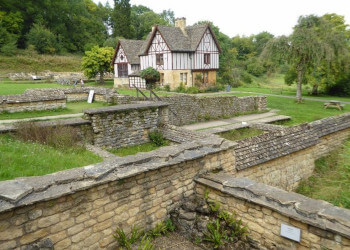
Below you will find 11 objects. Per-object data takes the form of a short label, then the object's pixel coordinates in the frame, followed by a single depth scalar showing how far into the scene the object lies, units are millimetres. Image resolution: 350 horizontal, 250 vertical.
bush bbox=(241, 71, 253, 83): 44281
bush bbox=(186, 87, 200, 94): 30062
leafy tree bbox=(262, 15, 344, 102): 20312
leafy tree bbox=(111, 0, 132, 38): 54500
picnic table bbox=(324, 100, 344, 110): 19694
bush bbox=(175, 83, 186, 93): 30322
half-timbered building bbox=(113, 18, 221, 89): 31328
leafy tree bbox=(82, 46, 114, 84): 35875
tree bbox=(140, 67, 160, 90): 30030
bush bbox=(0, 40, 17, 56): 43450
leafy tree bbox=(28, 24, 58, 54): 49719
